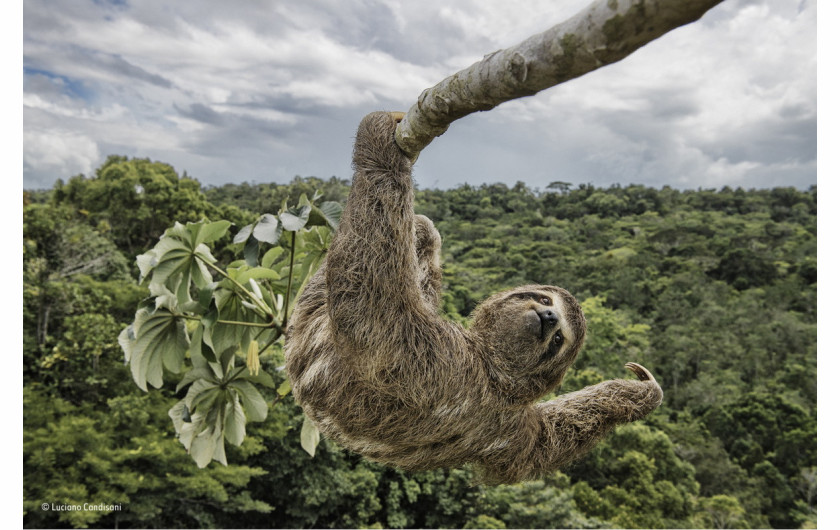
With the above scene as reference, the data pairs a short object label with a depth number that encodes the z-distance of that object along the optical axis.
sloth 2.37
